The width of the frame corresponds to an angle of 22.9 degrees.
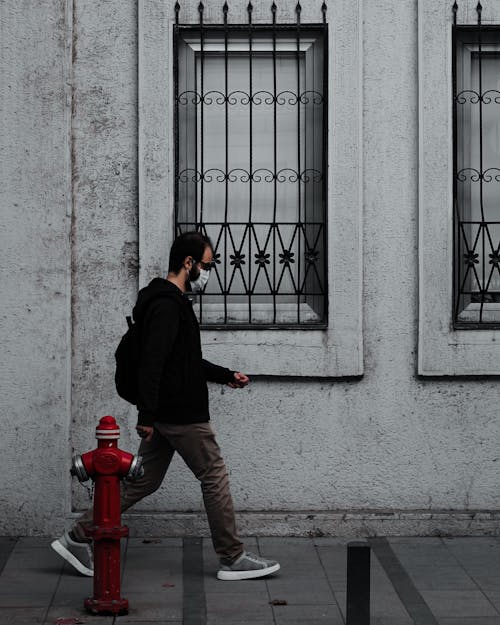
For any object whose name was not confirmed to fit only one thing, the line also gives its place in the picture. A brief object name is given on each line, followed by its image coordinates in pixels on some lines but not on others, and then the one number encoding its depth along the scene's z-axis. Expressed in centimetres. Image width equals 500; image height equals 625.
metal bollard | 541
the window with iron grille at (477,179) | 852
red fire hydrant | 628
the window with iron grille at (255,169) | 852
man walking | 676
